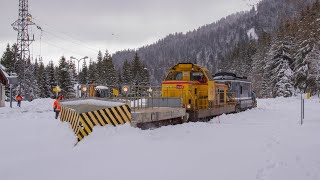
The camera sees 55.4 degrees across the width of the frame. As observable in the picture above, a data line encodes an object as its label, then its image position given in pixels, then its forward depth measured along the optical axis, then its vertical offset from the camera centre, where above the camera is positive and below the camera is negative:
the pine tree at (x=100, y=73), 68.71 +5.69
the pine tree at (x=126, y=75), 68.06 +4.97
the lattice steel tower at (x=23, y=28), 37.97 +8.85
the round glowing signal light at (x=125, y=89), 10.57 +0.28
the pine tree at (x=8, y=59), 57.79 +7.51
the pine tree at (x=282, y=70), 46.53 +3.87
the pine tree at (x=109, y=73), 68.94 +5.47
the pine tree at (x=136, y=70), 67.62 +5.99
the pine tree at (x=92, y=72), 72.43 +6.15
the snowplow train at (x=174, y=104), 9.16 -0.30
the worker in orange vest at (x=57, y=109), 17.42 -0.65
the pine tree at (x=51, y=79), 62.03 +3.83
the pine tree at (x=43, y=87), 63.05 +2.24
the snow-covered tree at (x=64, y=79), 61.12 +3.79
